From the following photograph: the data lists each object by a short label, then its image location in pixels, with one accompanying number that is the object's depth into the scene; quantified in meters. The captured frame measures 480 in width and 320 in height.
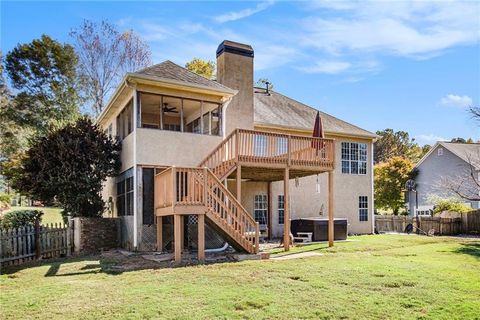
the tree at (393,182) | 35.00
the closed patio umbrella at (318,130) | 15.73
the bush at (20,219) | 13.81
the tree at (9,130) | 30.28
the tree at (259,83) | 34.61
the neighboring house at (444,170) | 27.53
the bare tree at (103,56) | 30.59
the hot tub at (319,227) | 16.50
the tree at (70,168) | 14.68
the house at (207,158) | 11.72
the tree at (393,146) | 60.69
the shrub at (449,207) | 23.06
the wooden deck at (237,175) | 11.05
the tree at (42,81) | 31.02
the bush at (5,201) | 24.47
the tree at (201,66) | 33.03
